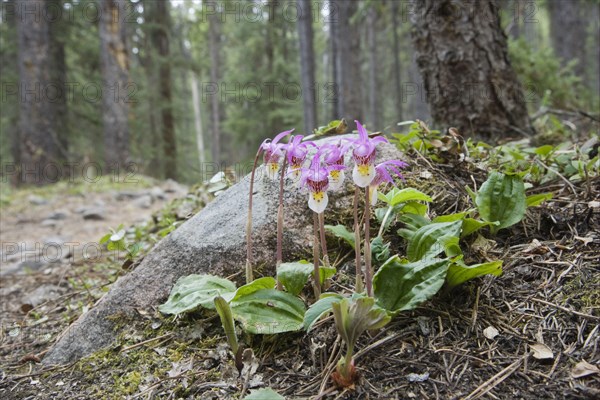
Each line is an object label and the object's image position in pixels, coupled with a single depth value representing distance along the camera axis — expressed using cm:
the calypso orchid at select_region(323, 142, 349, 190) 156
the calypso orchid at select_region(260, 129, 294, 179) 174
